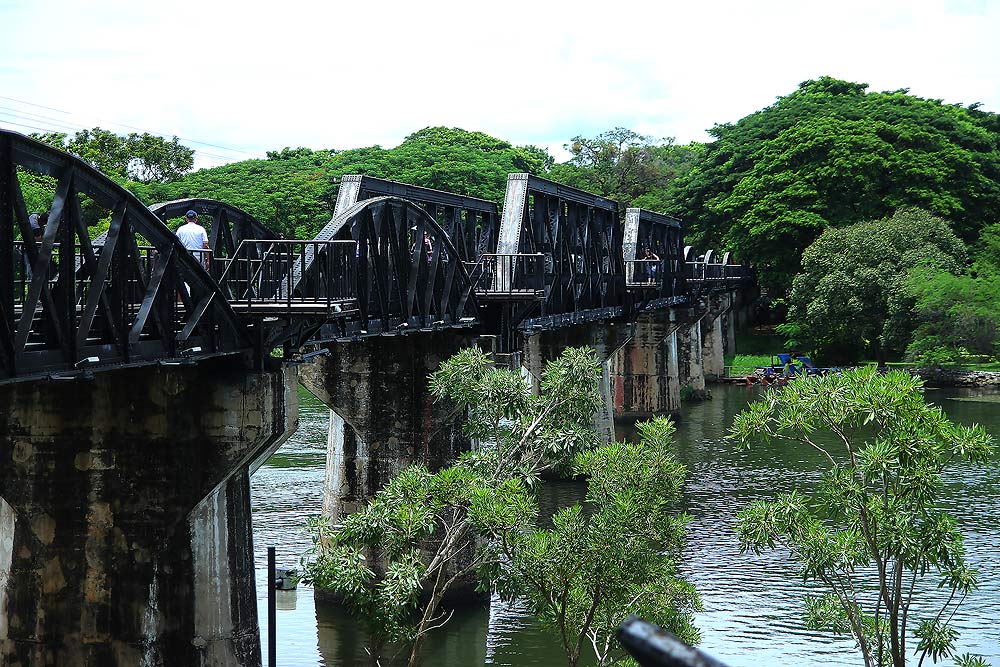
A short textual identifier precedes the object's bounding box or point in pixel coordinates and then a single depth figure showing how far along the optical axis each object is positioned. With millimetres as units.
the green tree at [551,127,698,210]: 107875
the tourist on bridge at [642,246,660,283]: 56178
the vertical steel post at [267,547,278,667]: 24328
